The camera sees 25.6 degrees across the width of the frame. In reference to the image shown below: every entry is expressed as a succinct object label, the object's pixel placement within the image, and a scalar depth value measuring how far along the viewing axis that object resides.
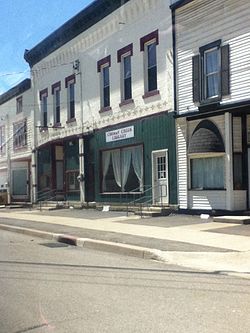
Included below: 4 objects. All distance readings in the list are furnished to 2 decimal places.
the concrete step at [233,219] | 16.53
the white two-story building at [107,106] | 21.88
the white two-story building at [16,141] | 35.81
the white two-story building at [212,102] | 17.98
